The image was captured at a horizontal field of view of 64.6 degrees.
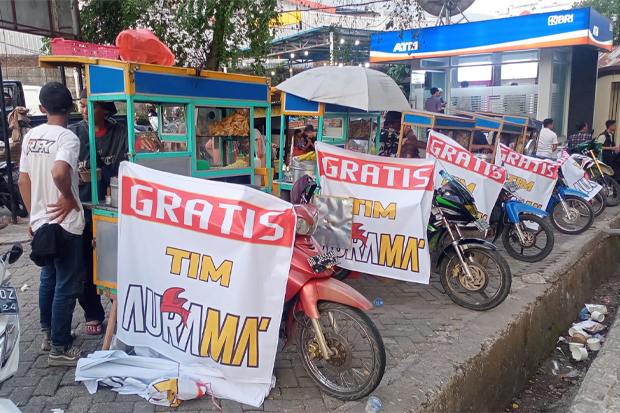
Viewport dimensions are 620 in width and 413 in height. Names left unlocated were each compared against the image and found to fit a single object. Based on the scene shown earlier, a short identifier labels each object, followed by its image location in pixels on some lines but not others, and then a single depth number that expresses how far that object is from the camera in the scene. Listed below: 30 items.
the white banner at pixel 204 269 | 2.71
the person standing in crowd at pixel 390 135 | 9.33
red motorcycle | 2.89
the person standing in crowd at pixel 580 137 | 10.20
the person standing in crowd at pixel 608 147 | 10.65
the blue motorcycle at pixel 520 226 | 5.80
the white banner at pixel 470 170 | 5.36
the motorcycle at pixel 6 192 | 7.90
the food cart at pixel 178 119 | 3.42
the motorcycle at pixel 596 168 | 8.86
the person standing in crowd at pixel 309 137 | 8.13
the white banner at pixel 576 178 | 7.72
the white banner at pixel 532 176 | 6.67
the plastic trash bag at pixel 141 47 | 3.64
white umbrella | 5.93
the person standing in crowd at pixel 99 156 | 3.66
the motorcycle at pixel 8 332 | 2.22
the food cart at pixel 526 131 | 8.98
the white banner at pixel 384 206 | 4.33
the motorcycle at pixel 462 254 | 4.41
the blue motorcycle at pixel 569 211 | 7.26
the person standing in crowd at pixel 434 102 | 11.43
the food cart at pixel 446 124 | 7.13
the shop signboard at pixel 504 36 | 11.95
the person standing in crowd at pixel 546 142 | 9.34
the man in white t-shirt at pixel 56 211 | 3.06
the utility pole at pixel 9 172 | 6.91
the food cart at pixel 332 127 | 6.15
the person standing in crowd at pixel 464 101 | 14.92
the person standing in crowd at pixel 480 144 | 8.50
